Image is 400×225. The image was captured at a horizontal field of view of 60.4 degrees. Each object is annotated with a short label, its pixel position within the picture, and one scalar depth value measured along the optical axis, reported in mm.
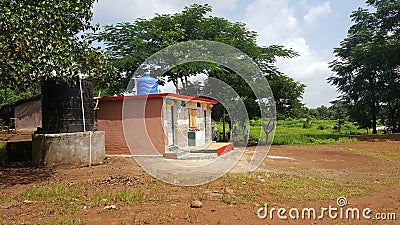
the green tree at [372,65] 22281
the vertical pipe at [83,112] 10727
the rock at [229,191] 6434
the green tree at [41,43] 6605
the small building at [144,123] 12094
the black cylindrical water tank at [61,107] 10391
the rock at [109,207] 5599
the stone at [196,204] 5496
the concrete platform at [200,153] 11734
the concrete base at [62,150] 9953
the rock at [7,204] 5922
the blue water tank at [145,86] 12633
